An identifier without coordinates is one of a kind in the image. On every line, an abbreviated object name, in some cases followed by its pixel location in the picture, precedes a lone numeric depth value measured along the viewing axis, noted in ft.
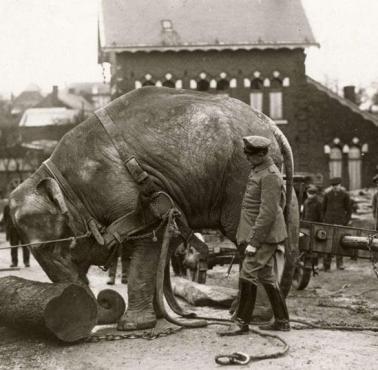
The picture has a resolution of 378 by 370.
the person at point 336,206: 52.49
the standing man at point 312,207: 52.26
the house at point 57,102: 250.16
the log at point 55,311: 22.94
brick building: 94.43
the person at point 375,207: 50.02
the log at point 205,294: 30.75
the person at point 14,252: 54.34
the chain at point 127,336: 23.38
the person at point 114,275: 40.74
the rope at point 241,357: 20.20
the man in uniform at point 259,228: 22.30
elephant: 24.56
